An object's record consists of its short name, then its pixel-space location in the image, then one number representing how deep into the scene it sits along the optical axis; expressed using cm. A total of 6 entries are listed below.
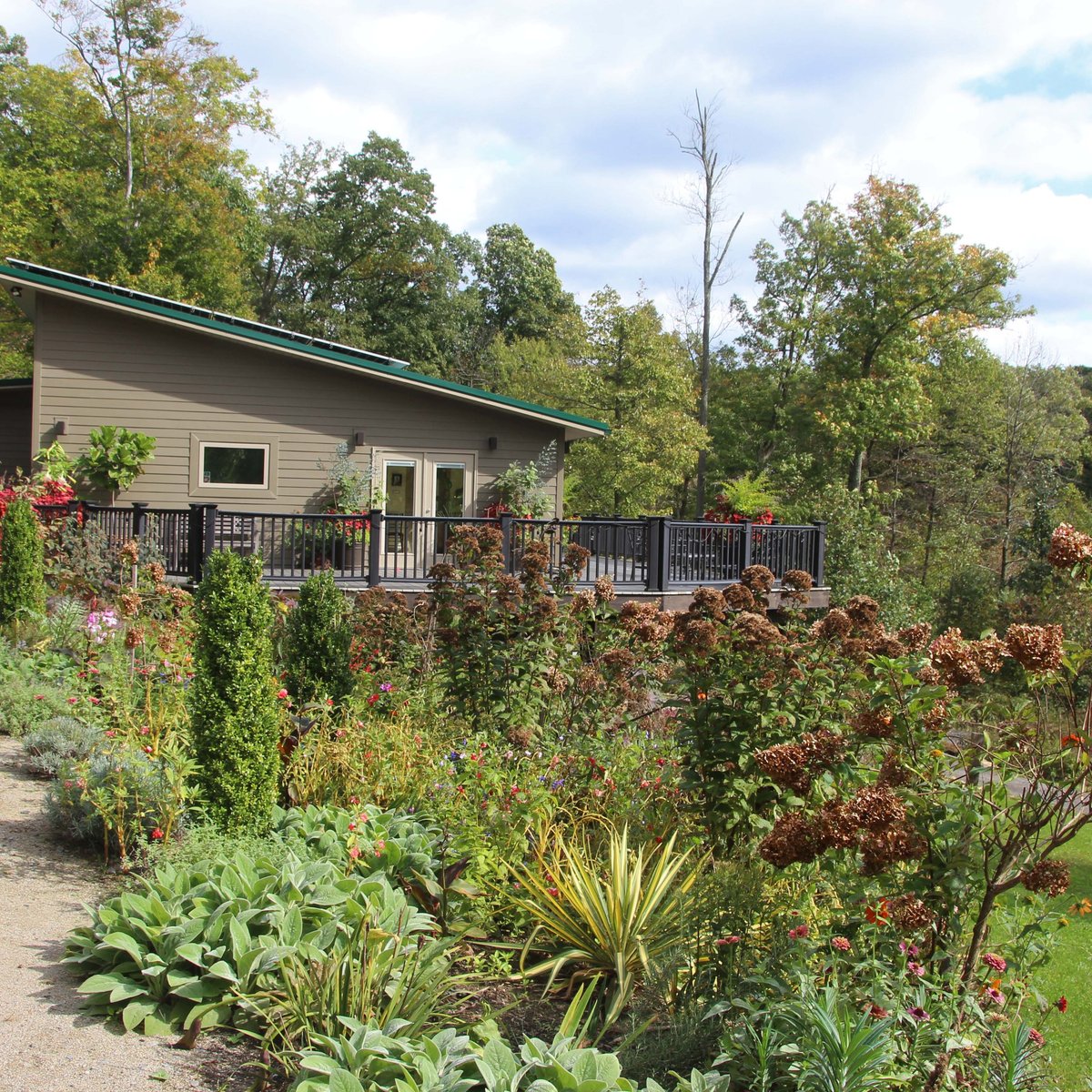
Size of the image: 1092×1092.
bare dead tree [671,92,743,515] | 2614
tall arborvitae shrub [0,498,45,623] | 960
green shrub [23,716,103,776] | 572
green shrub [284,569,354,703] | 720
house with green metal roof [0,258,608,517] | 1452
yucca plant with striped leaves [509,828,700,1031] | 375
